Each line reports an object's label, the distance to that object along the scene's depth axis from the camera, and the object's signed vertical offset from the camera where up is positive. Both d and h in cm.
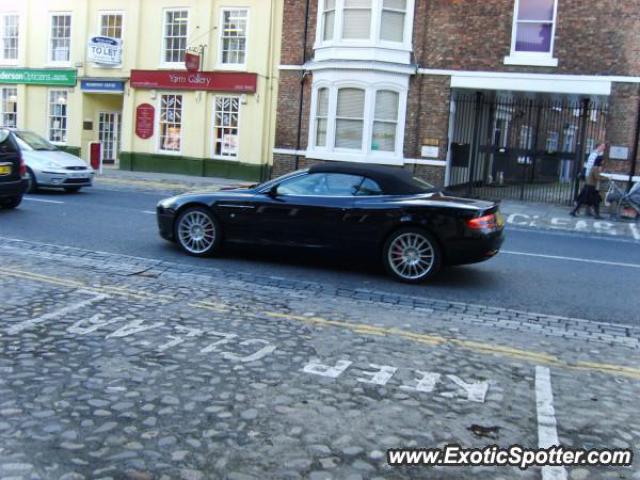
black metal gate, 2108 +37
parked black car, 1280 -70
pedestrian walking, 1762 -64
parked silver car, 1655 -75
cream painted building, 2395 +222
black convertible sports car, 844 -80
